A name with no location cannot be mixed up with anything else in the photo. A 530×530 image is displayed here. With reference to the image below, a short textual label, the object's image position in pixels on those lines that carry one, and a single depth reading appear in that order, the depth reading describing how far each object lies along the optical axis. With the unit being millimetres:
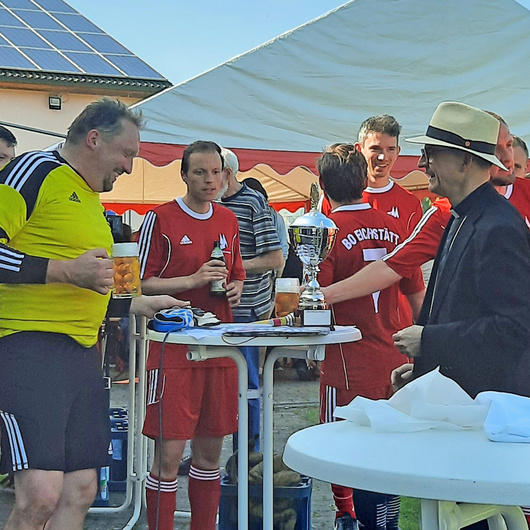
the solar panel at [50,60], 18859
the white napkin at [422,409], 1815
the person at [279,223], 7367
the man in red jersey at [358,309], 4125
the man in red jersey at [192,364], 3961
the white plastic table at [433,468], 1441
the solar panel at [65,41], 19547
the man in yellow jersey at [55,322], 3016
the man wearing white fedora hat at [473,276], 2602
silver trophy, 3400
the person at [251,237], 5273
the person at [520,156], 4949
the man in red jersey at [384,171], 4824
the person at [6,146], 5355
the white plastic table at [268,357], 3131
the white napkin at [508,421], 1704
